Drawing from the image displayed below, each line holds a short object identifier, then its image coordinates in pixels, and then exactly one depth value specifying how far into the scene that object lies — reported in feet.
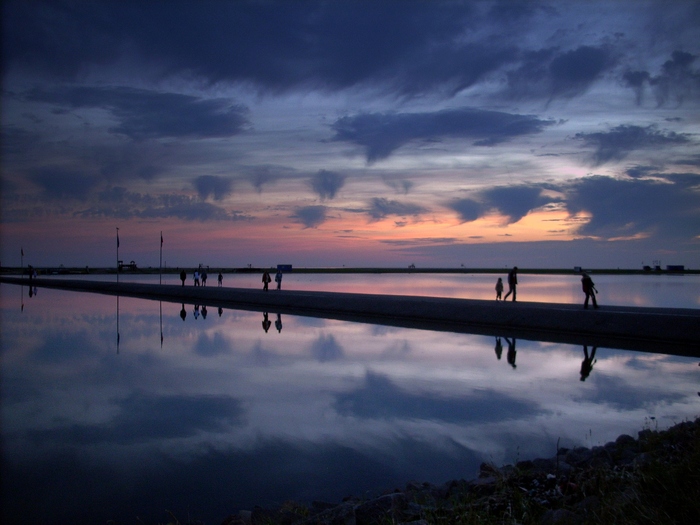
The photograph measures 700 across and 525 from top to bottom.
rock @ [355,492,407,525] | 18.40
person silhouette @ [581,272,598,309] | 72.74
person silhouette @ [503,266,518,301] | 94.13
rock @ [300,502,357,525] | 18.88
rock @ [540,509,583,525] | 15.64
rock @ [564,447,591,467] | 24.16
